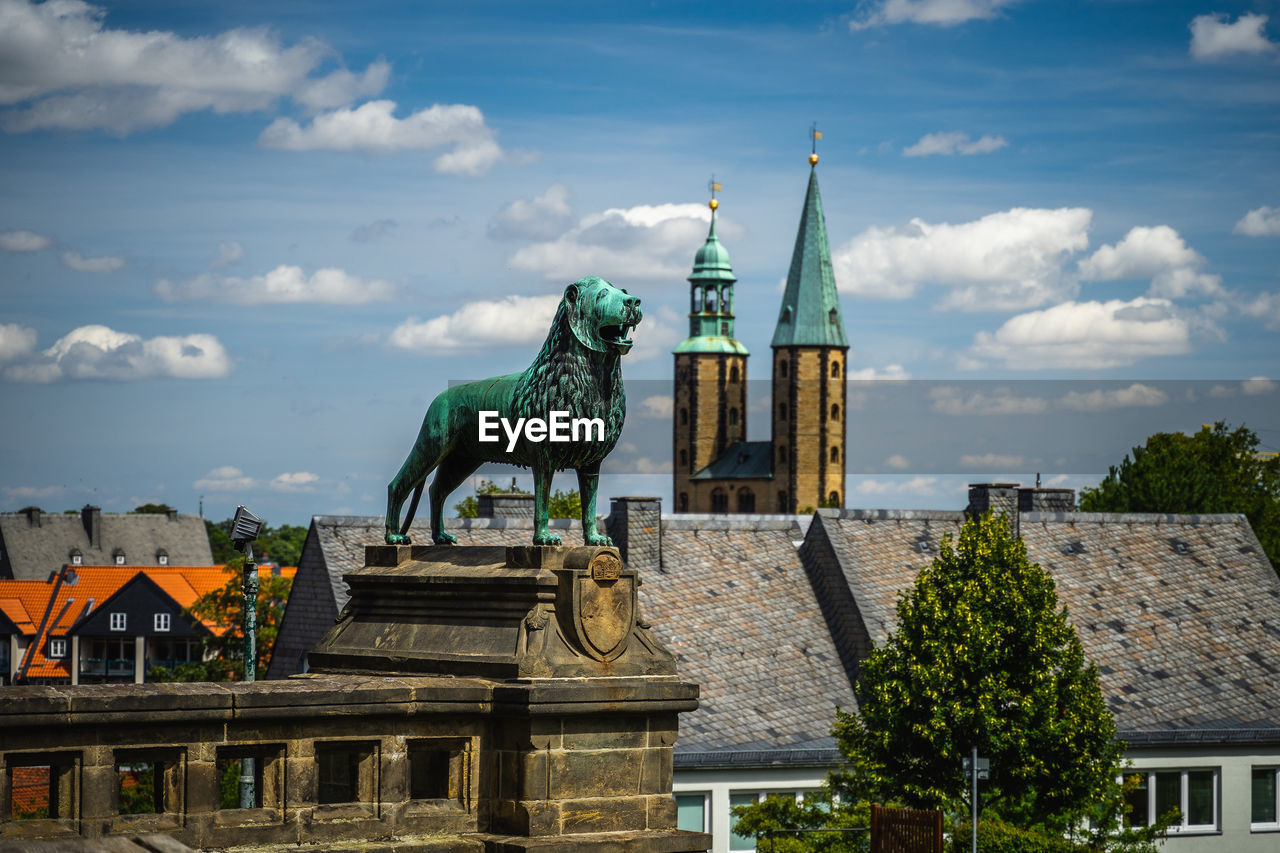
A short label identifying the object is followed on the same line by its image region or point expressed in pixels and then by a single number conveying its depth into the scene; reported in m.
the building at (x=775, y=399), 166.50
